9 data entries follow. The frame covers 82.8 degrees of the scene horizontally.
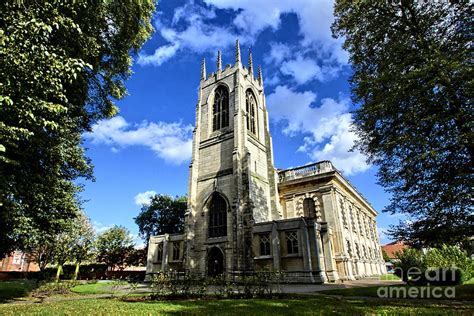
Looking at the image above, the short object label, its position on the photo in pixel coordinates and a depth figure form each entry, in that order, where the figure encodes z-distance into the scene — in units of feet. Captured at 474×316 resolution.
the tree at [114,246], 132.98
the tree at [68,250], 98.84
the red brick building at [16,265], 170.09
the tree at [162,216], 138.00
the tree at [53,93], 23.93
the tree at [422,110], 30.48
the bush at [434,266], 45.85
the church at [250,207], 69.26
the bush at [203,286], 38.55
